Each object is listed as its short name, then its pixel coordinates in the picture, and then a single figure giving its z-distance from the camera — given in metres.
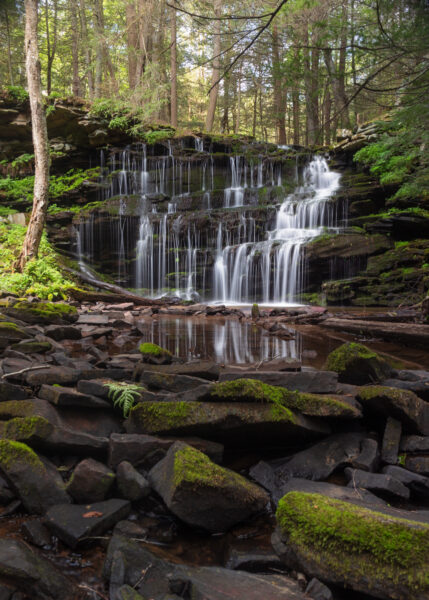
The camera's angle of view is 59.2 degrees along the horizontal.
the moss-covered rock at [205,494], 1.94
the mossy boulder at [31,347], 4.41
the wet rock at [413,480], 2.26
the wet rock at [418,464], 2.41
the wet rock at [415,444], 2.63
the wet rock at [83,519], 1.81
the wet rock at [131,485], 2.14
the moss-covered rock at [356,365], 3.60
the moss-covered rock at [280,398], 2.60
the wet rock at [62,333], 5.88
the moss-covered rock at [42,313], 6.83
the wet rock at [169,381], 3.24
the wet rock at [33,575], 1.47
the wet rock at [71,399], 2.78
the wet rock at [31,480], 2.04
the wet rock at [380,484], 2.20
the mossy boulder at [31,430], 2.32
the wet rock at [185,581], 1.45
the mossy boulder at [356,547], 1.41
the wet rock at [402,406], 2.71
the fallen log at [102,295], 11.59
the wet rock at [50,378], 3.20
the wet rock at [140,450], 2.37
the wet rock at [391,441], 2.54
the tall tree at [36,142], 11.25
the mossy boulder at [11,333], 4.76
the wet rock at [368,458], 2.41
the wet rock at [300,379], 3.19
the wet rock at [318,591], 1.44
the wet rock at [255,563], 1.68
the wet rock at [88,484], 2.09
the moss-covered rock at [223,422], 2.49
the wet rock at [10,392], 2.96
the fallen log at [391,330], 6.37
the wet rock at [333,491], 2.06
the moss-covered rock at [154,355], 4.23
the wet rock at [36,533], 1.82
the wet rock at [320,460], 2.45
